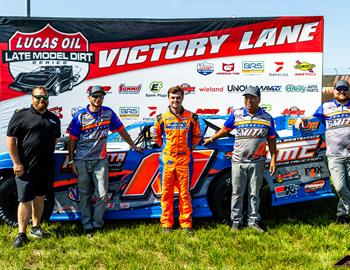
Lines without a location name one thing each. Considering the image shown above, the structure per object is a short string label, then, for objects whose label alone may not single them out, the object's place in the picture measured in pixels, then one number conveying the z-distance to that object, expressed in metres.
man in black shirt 3.65
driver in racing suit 3.94
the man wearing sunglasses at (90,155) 3.96
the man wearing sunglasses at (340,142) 4.23
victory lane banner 6.85
